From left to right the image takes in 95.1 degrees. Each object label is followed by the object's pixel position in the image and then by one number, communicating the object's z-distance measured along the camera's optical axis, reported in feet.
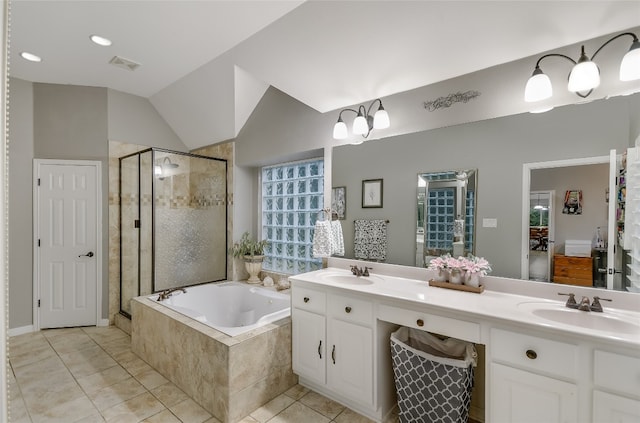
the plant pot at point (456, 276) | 6.24
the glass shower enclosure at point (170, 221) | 10.55
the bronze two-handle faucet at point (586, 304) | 4.71
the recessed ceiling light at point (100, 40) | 7.86
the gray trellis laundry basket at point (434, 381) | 5.24
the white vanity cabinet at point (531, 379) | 4.09
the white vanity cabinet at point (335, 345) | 6.05
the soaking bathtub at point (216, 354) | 6.18
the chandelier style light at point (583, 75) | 4.60
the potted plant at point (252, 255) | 11.50
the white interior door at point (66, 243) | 10.66
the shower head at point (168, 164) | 10.75
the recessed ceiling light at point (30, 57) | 8.69
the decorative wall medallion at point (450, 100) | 6.47
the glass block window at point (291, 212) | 10.69
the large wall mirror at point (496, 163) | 5.13
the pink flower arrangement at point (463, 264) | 6.10
